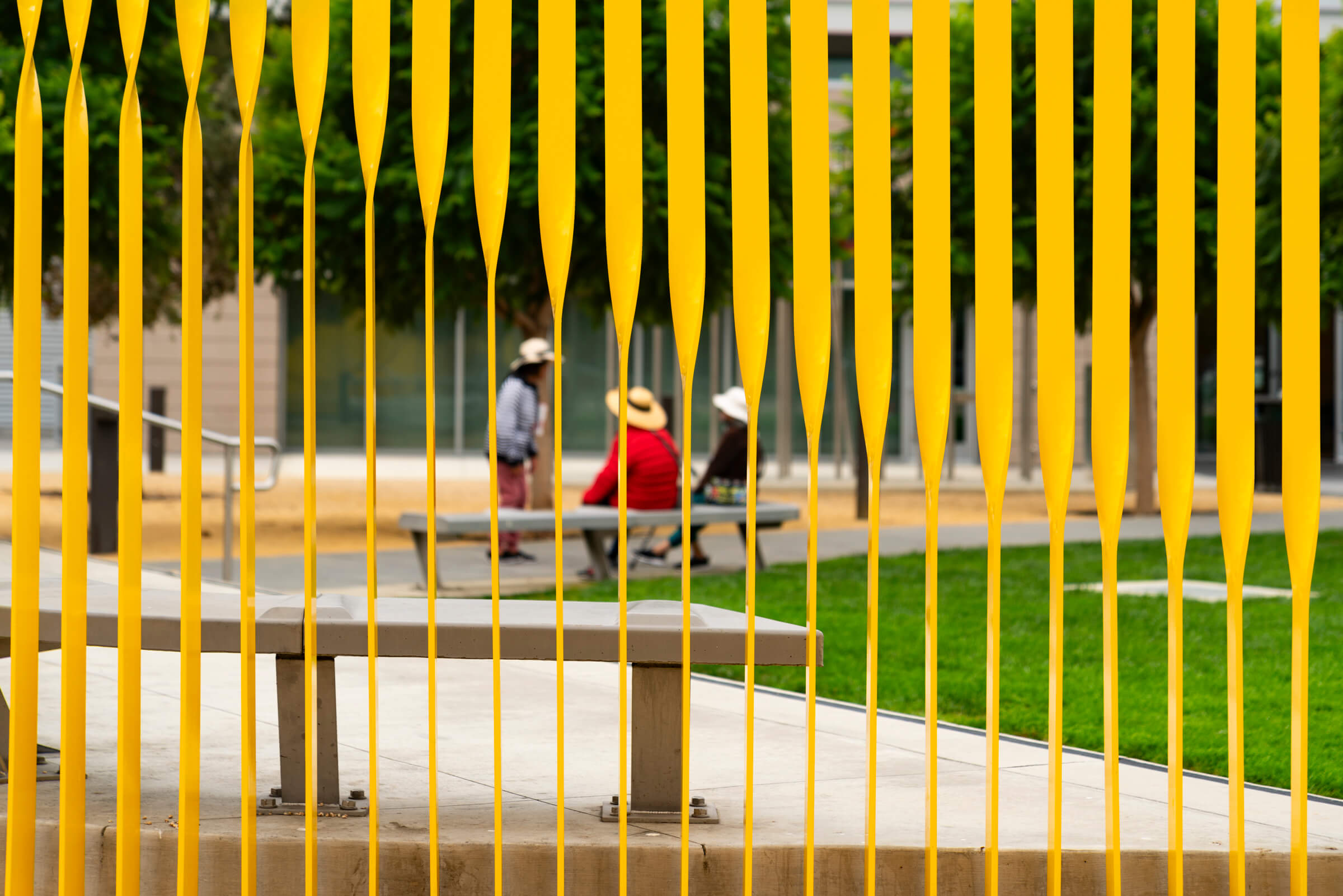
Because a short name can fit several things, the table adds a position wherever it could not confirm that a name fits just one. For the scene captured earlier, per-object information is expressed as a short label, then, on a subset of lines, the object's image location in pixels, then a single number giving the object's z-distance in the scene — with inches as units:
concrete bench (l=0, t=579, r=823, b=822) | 258.4
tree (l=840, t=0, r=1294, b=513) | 1123.3
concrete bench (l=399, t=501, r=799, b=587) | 744.3
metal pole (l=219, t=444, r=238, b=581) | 744.3
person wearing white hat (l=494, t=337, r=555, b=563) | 938.7
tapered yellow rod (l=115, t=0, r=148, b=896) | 181.2
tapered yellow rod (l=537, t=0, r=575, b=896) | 182.2
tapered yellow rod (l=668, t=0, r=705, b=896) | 184.1
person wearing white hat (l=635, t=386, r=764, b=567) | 887.1
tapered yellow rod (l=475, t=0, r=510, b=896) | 182.1
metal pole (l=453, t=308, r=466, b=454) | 2474.2
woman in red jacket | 834.2
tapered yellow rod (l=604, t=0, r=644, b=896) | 183.3
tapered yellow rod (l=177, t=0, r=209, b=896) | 178.2
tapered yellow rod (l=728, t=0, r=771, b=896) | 184.2
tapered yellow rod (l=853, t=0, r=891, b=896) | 186.9
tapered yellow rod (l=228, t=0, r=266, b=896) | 176.6
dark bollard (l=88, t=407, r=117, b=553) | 909.8
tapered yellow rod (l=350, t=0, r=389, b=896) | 180.7
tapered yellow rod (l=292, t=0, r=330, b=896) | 179.0
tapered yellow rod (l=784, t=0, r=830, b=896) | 185.9
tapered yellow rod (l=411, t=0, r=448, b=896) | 182.5
